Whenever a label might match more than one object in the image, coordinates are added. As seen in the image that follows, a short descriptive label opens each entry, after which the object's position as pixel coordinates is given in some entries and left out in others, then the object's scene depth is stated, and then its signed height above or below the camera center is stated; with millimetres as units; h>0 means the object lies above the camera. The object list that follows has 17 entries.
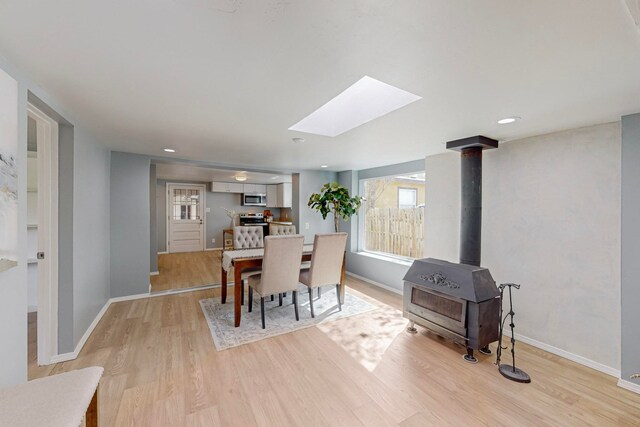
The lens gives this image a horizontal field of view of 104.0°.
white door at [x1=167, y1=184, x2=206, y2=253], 7234 -204
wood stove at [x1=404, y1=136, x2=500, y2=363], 2314 -754
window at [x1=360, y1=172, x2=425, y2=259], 4160 -74
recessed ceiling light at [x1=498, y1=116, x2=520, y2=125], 2137 +810
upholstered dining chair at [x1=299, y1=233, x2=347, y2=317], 3191 -661
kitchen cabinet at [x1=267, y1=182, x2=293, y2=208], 7309 +494
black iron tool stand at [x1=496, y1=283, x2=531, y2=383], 2040 -1355
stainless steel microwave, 7953 +374
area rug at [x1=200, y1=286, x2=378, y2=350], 2685 -1331
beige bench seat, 917 -766
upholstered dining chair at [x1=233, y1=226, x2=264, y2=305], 4223 -447
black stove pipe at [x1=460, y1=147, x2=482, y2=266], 2758 +70
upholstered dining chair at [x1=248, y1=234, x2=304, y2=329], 2834 -651
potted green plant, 3867 +167
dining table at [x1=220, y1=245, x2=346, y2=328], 2875 -650
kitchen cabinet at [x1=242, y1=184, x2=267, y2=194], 7859 +737
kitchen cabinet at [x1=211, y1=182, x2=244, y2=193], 7430 +724
